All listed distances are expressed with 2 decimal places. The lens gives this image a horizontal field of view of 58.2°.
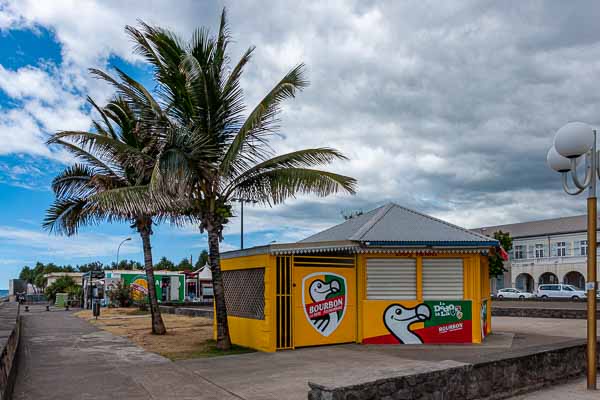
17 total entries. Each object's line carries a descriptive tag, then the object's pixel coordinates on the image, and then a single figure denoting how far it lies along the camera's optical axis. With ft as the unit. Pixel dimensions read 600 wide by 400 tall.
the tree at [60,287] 179.93
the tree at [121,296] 125.59
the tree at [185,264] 360.28
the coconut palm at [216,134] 43.14
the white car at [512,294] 158.30
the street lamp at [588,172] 28.84
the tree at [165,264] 355.52
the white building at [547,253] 171.83
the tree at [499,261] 149.69
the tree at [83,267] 267.68
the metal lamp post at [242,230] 137.06
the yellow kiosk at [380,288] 43.32
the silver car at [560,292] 144.56
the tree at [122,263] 379.10
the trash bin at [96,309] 90.27
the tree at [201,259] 385.38
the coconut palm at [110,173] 52.29
